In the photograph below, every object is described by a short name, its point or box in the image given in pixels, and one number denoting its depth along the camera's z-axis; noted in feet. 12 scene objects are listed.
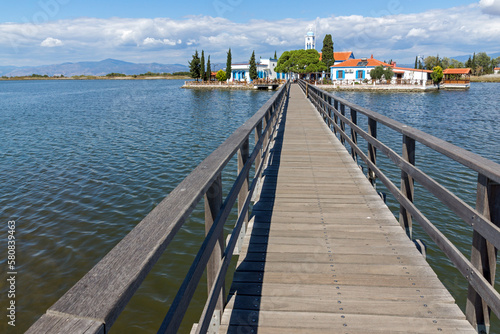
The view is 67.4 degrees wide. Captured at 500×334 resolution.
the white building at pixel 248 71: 293.02
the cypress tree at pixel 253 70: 268.50
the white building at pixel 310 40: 321.24
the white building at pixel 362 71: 248.73
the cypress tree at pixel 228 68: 274.03
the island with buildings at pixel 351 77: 237.04
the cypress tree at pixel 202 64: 275.92
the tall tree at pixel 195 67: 278.26
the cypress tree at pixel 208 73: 281.74
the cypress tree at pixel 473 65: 381.03
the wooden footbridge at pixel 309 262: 4.03
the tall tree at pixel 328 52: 255.09
